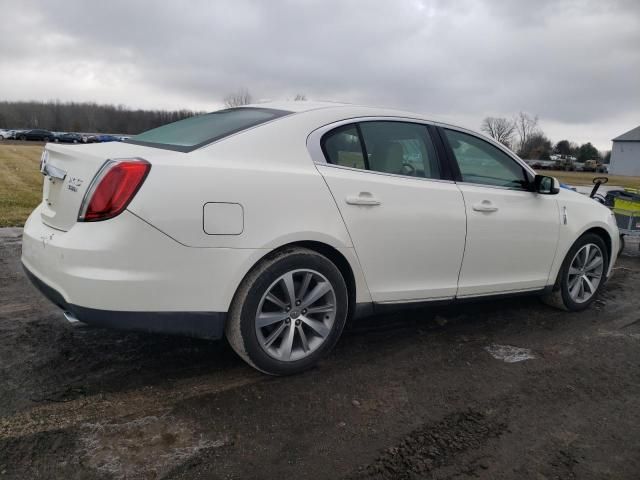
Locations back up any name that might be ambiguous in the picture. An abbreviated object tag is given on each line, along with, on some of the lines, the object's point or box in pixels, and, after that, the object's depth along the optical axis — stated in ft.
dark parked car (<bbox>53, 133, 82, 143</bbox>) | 196.87
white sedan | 8.61
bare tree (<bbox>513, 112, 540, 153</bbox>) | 282.07
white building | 232.53
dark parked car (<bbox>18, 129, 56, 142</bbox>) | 206.08
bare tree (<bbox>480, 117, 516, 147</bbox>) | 232.16
